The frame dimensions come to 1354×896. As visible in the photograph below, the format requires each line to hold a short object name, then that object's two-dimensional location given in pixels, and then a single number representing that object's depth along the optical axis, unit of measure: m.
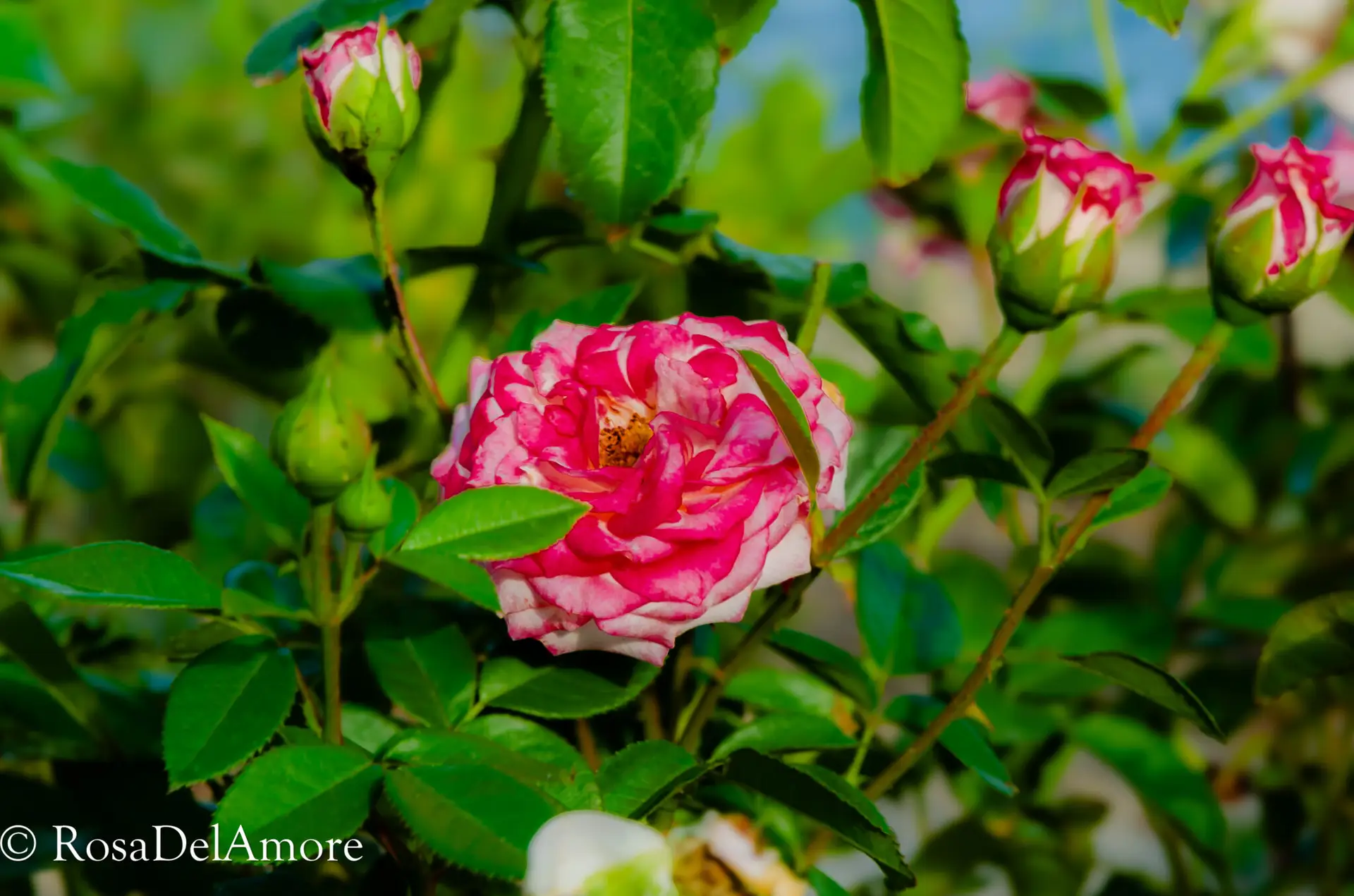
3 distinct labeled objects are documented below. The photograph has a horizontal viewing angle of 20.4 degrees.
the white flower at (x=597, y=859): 0.62
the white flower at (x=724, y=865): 0.69
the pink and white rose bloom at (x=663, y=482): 0.66
